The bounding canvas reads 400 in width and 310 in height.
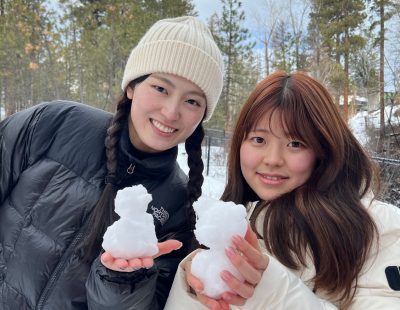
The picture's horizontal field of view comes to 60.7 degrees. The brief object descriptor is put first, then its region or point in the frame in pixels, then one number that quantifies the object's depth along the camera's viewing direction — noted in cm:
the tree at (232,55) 2427
